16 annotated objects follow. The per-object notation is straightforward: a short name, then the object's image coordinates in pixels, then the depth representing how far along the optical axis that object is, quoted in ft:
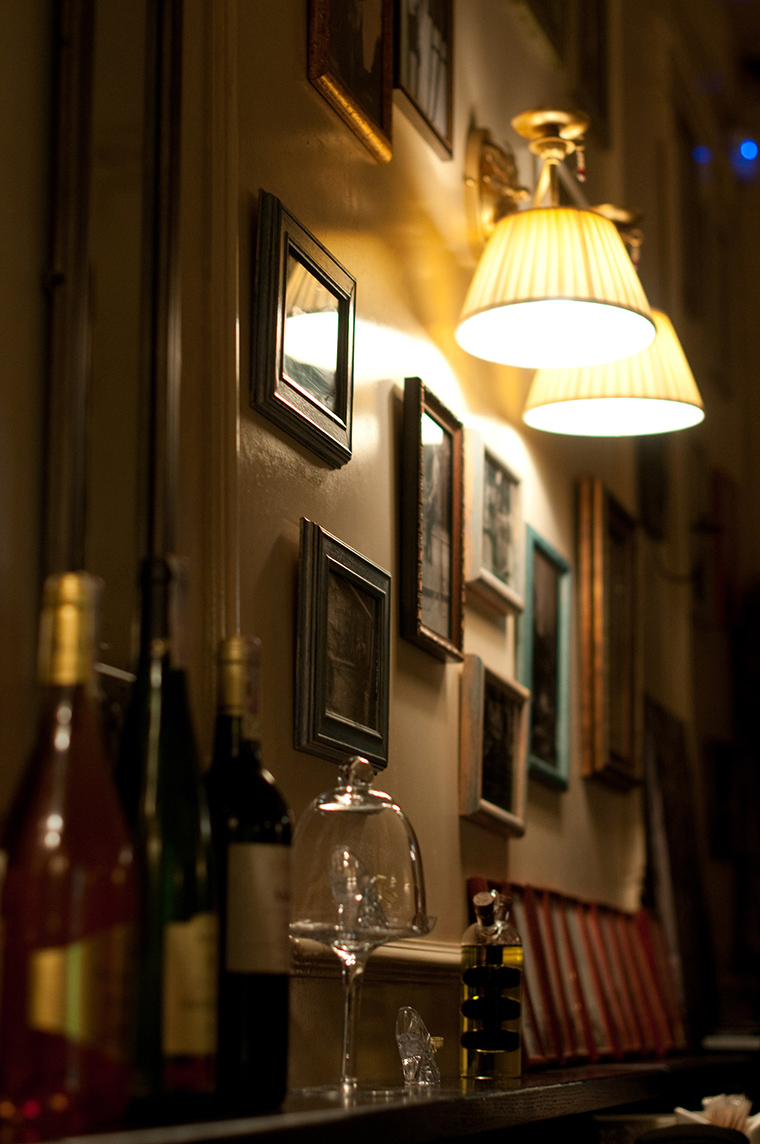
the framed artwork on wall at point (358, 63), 7.56
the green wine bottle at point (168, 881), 3.90
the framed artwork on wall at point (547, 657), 11.66
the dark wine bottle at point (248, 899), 4.52
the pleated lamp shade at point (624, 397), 10.24
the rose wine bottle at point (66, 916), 3.48
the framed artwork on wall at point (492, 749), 9.52
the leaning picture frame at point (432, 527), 8.54
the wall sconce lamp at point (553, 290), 8.61
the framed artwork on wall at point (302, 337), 6.67
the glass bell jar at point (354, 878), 5.85
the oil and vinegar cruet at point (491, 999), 7.66
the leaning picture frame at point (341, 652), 6.86
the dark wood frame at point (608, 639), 13.32
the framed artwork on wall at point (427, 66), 9.10
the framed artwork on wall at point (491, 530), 9.87
